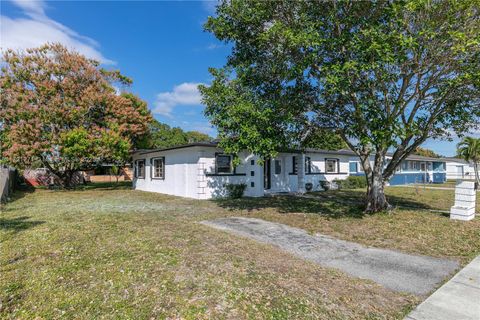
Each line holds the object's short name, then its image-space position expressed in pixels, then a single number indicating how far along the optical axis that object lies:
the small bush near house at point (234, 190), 14.76
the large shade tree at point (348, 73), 7.10
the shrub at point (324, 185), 20.33
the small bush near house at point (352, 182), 21.44
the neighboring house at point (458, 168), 39.38
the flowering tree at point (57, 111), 17.05
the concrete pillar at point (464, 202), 8.88
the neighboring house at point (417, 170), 24.62
